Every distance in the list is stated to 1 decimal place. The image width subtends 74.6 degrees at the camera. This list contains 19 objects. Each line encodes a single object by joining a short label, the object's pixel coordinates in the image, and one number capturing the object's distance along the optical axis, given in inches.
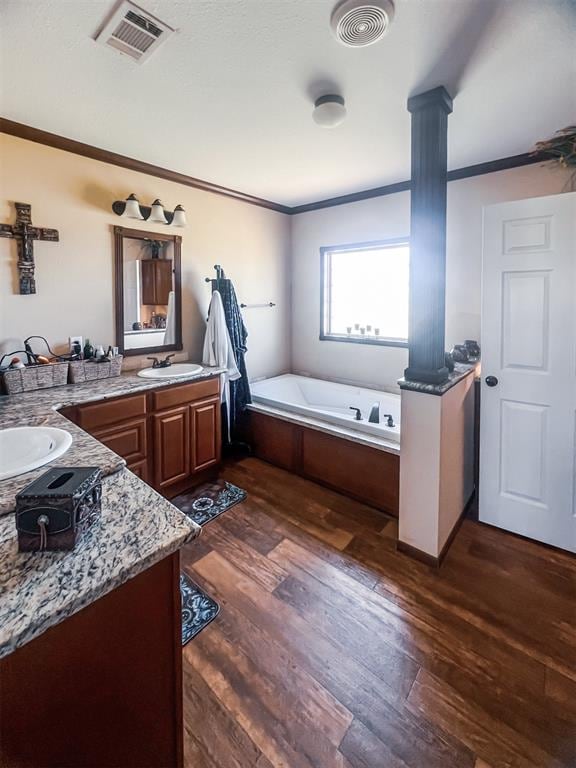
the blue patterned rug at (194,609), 66.0
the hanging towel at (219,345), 124.4
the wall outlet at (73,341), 101.3
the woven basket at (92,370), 96.2
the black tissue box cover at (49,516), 31.3
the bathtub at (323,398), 119.5
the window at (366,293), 137.6
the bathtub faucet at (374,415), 121.1
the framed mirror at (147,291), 110.8
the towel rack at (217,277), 128.5
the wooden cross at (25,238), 89.0
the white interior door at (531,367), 80.6
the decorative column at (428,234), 75.0
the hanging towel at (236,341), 128.8
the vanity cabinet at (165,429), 90.2
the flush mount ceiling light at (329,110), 74.7
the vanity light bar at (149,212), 105.0
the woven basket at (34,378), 84.1
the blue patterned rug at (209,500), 101.0
